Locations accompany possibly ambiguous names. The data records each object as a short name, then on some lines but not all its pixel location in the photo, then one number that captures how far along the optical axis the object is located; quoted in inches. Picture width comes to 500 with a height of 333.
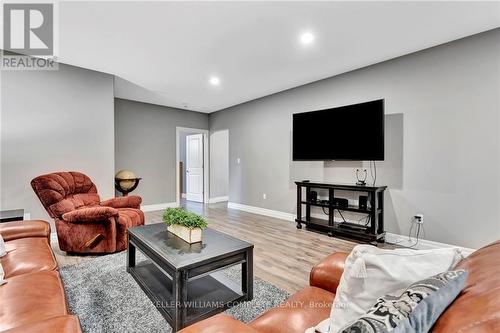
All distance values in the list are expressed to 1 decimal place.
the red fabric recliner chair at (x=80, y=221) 107.0
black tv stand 128.5
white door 270.5
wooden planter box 77.1
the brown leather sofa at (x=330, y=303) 21.1
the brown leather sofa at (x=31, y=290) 35.1
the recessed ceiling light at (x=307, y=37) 106.4
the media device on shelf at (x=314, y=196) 161.4
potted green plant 77.4
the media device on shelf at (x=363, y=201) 135.3
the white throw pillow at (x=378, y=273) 31.7
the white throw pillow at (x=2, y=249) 66.1
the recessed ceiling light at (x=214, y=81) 160.1
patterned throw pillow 22.5
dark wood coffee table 62.6
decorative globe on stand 178.4
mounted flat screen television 128.2
